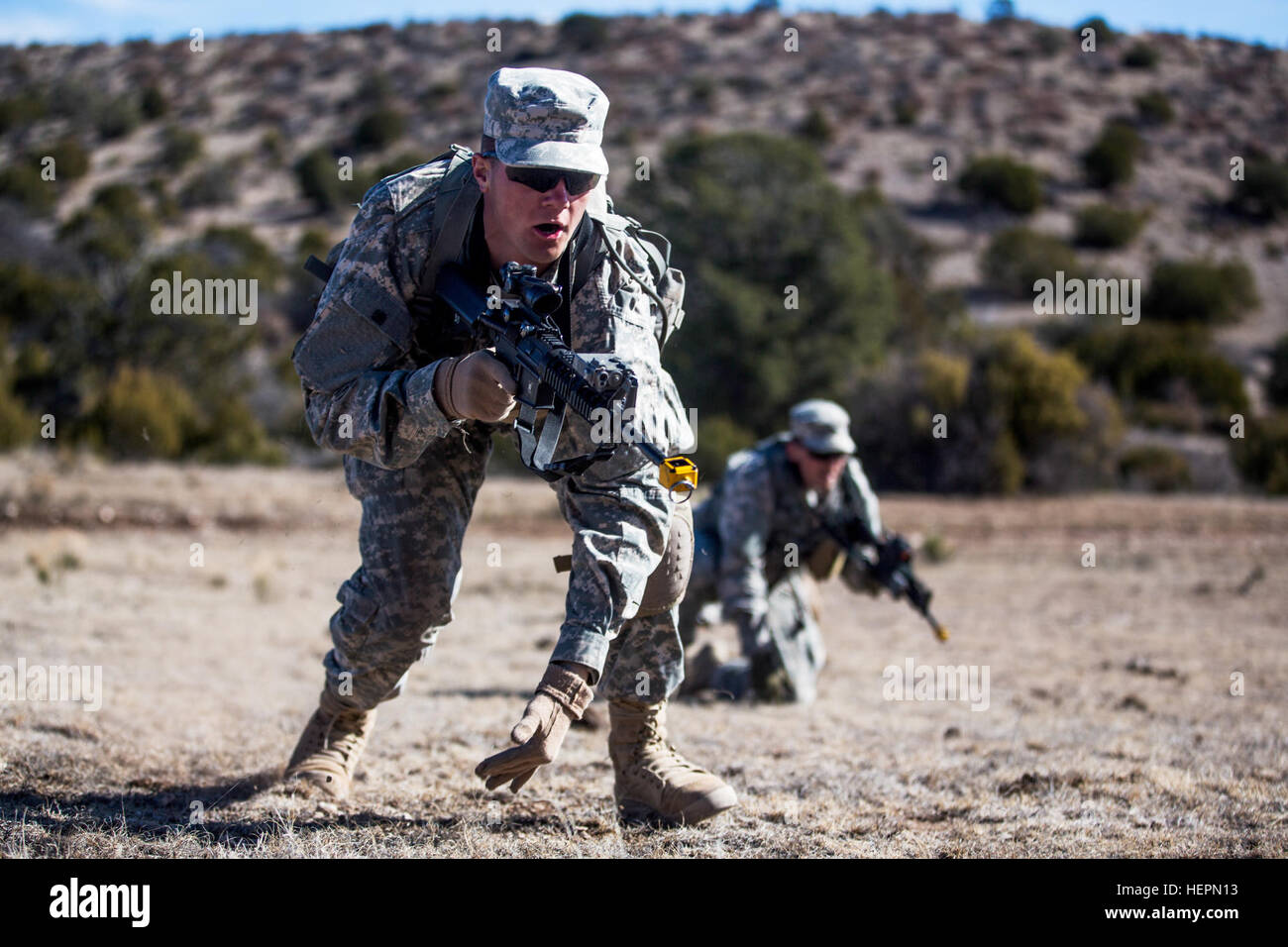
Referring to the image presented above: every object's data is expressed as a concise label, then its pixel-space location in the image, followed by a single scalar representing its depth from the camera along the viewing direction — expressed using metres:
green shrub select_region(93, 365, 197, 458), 18.09
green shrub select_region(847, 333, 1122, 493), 18.44
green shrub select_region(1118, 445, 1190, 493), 19.80
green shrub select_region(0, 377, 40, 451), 17.81
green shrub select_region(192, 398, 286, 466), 18.70
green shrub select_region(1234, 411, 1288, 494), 19.17
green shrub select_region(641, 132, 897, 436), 20.81
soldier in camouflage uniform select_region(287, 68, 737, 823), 3.30
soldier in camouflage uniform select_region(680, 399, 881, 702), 6.76
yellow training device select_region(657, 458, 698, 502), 3.07
